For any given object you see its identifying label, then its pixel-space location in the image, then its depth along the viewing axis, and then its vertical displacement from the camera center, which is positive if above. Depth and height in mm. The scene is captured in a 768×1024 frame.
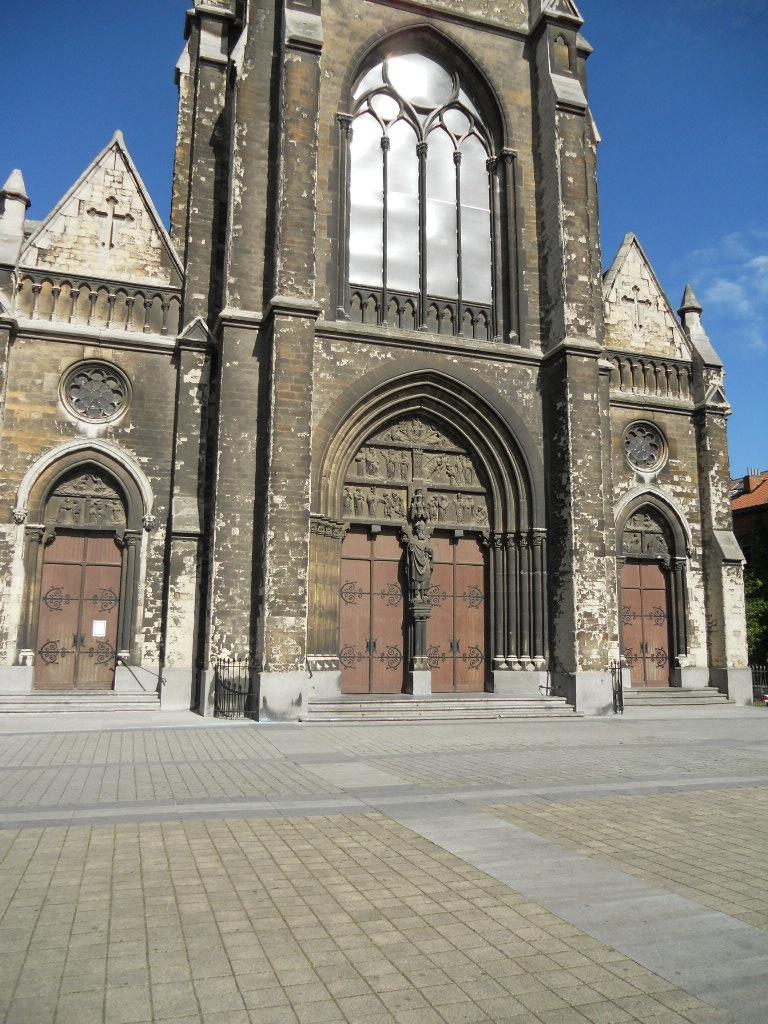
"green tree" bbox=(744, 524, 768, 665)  24766 +1291
